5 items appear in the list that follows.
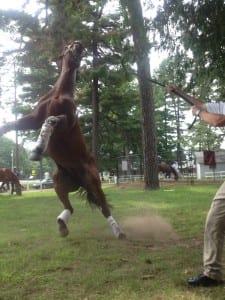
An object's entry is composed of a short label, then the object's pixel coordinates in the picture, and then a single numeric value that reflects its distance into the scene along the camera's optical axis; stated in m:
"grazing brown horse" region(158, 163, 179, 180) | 28.67
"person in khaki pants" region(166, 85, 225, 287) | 4.23
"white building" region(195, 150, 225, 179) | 29.11
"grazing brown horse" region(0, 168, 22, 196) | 23.44
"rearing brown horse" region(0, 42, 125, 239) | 7.02
